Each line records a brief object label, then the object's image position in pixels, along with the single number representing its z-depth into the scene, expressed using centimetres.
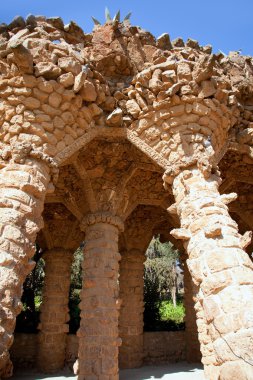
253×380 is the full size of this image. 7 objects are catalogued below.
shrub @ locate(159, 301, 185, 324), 1161
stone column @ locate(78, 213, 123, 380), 500
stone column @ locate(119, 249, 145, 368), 786
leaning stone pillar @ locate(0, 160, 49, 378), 295
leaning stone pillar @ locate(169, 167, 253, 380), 263
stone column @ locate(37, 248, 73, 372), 767
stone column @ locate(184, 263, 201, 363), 836
